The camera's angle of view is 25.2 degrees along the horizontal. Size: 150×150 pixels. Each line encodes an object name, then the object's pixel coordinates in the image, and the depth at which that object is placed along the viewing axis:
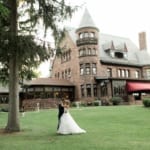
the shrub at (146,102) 32.50
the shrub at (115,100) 47.34
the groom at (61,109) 15.76
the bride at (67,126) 15.24
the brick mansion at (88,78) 49.65
